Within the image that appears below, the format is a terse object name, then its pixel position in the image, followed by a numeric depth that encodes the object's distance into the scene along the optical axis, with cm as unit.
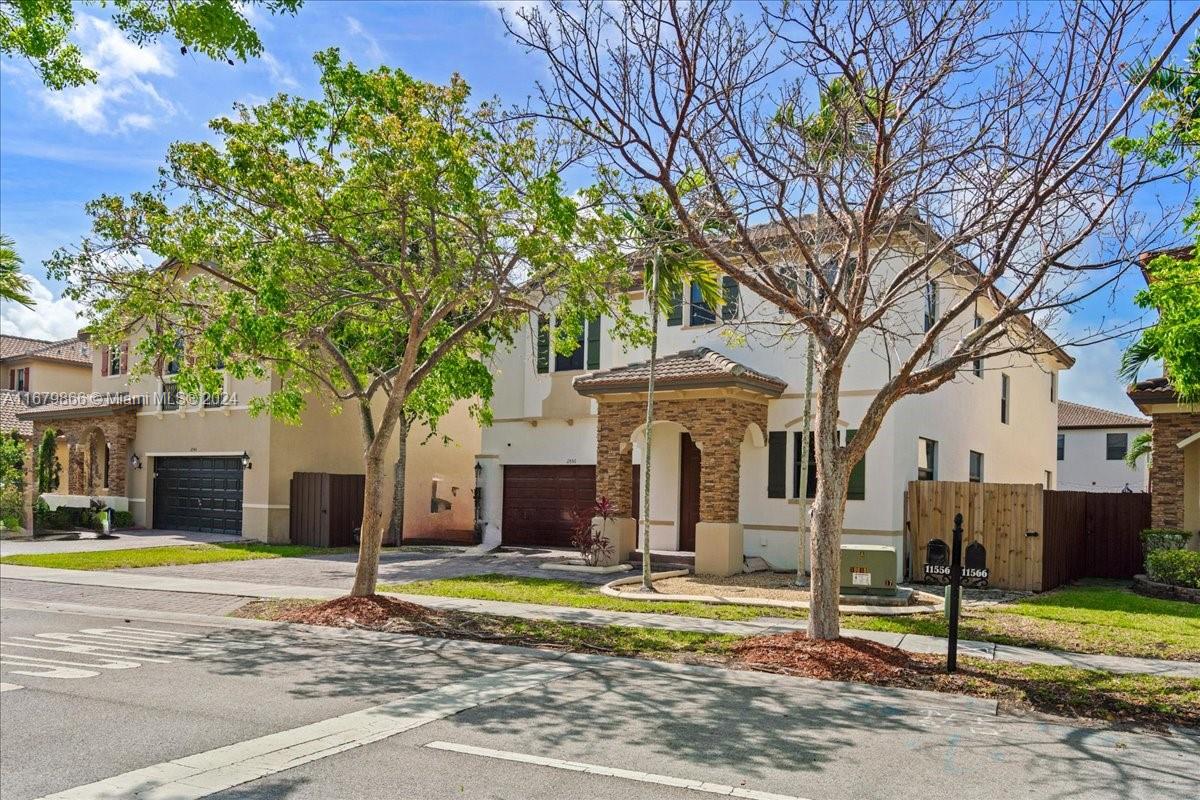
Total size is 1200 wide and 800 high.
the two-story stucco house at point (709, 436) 1909
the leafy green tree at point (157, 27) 825
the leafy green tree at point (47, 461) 3303
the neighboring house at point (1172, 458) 1789
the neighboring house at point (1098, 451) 4694
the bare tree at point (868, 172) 934
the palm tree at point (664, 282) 1348
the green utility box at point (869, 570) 1478
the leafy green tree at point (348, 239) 1194
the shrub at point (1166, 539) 1739
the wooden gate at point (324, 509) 2664
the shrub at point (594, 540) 2030
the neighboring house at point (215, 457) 2733
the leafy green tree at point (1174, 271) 1035
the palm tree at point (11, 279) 1847
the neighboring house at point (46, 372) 4075
